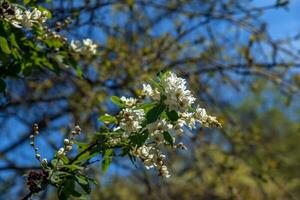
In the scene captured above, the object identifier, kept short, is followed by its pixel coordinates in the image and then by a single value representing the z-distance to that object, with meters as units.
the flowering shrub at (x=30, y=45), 2.49
